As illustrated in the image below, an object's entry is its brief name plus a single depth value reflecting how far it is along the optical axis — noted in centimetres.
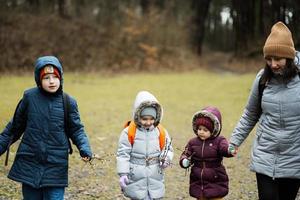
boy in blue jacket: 921
